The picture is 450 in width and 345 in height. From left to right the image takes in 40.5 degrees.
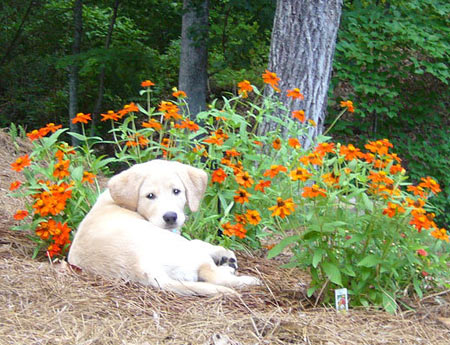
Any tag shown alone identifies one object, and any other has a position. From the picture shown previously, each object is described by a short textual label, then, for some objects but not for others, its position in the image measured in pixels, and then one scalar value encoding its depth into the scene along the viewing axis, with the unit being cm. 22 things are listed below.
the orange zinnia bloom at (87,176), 391
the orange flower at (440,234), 296
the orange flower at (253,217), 351
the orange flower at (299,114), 383
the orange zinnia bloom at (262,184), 347
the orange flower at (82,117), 405
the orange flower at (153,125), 410
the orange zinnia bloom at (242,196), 359
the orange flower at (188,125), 405
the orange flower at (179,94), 408
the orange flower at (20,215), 378
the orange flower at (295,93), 402
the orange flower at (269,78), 413
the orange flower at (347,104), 413
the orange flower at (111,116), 410
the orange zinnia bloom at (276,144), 389
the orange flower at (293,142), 353
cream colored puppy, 324
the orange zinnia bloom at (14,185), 373
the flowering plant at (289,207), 304
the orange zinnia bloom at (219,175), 377
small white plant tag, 310
